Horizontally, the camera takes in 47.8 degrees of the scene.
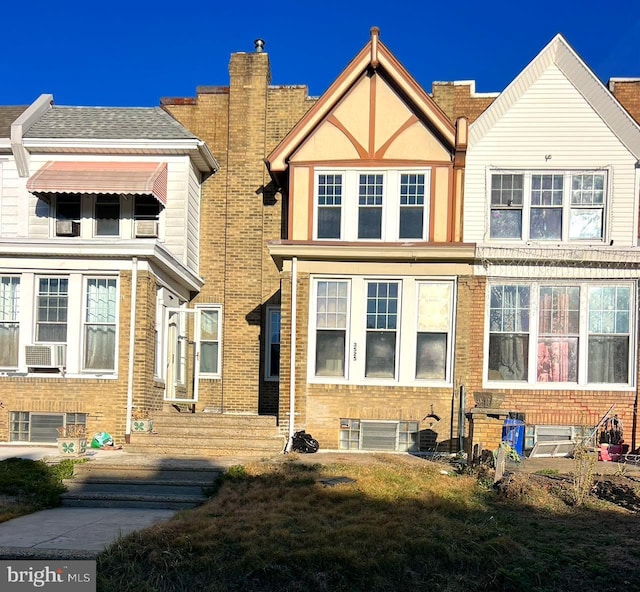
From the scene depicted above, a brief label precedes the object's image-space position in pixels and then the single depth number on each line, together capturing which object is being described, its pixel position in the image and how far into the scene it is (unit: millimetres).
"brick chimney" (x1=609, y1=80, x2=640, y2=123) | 16797
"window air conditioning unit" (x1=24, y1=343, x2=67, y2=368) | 14367
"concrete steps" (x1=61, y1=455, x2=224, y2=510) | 9812
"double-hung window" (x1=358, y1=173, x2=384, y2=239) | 15094
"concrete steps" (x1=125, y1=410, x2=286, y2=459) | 12555
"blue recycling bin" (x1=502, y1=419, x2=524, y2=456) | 13383
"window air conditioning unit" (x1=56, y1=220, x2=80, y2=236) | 16578
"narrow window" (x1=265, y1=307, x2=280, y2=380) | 17516
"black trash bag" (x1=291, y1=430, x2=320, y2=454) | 13625
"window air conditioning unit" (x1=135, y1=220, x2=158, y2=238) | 16750
